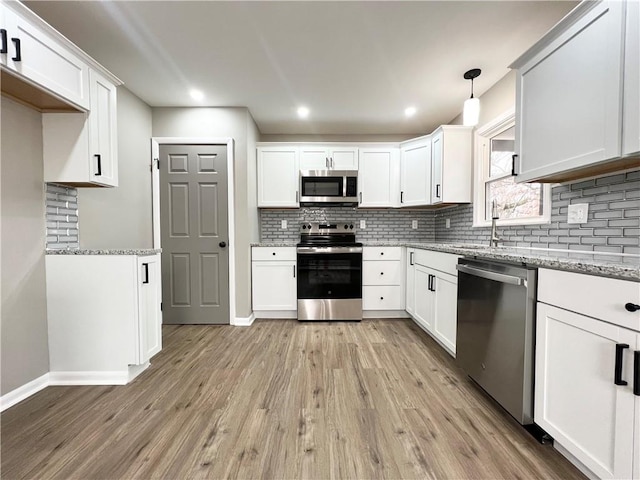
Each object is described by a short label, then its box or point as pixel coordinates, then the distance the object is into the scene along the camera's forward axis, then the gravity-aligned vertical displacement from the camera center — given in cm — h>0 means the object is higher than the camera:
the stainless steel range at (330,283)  322 -62
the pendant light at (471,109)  229 +103
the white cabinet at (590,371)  94 -56
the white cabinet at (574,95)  118 +69
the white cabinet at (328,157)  354 +96
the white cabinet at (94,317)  189 -60
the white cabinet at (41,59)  136 +96
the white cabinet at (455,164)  297 +73
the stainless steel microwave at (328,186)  346 +57
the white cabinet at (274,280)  326 -59
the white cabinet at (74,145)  185 +58
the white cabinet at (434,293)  218 -58
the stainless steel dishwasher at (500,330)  135 -57
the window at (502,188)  214 +41
